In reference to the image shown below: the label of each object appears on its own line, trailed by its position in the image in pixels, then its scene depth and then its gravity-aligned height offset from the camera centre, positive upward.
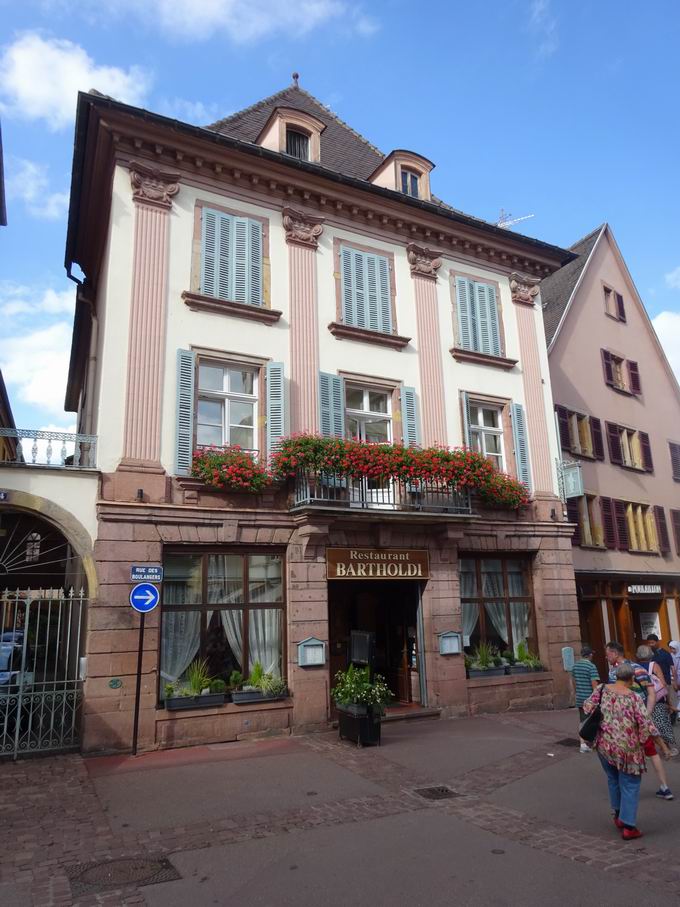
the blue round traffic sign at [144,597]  10.47 +0.63
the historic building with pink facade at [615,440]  19.84 +5.71
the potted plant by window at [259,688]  11.79 -0.86
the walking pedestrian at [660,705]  9.94 -1.10
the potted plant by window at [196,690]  11.28 -0.84
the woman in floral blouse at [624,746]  6.50 -1.09
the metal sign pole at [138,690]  10.51 -0.74
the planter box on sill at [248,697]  11.73 -0.99
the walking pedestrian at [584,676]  10.55 -0.71
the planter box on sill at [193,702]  11.21 -1.00
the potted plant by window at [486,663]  14.40 -0.65
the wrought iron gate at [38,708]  10.19 -0.99
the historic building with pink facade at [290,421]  11.67 +4.19
